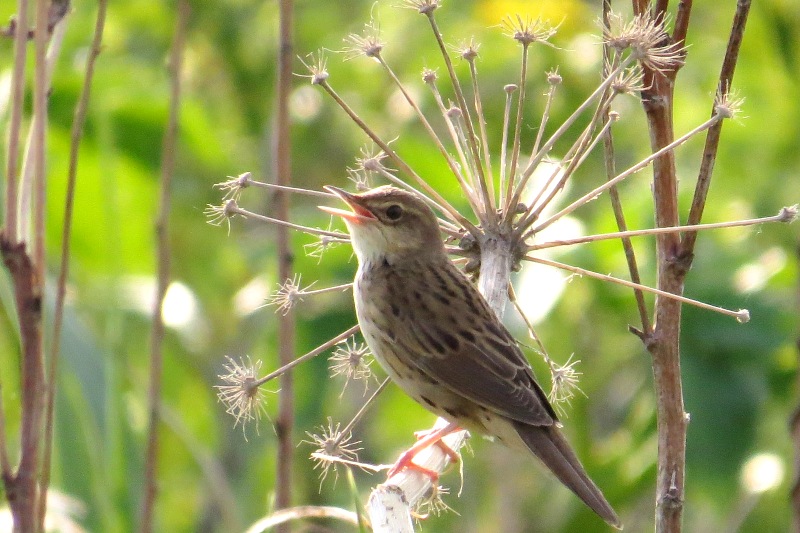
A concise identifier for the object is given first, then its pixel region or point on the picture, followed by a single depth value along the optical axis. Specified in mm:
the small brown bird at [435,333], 8375
